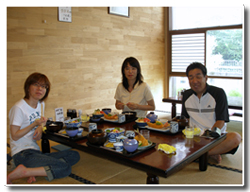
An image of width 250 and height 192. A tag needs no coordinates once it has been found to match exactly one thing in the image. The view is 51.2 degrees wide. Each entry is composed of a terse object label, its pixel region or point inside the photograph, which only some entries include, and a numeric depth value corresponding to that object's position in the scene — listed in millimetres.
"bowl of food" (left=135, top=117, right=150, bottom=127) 2350
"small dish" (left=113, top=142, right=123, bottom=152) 1772
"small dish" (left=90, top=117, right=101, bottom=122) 2572
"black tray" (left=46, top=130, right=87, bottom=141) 2061
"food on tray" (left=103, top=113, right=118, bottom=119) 2614
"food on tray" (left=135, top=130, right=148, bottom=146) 1821
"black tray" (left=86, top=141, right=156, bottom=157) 1685
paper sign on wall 4137
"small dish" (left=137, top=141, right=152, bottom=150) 1778
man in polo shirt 2459
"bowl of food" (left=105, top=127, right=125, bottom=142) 1965
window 5512
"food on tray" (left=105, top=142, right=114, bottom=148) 1860
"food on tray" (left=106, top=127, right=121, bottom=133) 2051
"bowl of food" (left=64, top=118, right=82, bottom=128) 2240
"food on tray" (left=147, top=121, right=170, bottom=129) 2240
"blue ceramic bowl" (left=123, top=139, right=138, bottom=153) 1698
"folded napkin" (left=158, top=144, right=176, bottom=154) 1738
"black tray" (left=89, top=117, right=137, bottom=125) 2579
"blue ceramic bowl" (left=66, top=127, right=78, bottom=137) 2088
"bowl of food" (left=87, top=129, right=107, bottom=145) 1894
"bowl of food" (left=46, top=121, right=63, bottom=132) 2320
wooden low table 1554
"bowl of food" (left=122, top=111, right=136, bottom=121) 2654
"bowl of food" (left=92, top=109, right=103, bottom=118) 2723
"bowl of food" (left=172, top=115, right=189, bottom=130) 2262
